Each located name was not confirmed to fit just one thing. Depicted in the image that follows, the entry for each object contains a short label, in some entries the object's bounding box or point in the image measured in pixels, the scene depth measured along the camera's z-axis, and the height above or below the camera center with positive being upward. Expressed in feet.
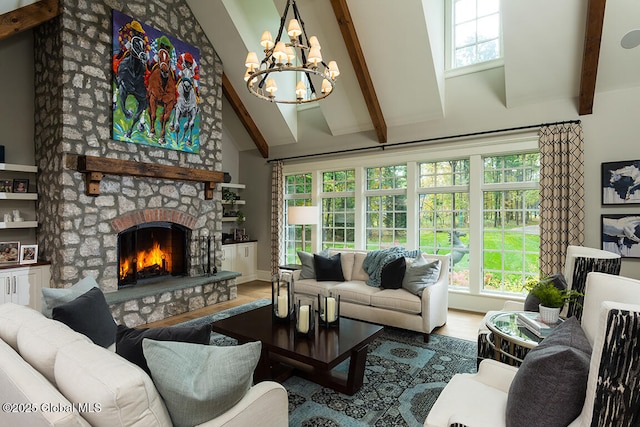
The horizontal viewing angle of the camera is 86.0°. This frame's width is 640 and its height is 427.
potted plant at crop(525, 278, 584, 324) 7.93 -2.10
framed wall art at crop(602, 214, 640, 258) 12.80 -0.93
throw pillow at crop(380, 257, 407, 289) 13.71 -2.50
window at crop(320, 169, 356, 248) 20.26 +0.22
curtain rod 14.40 +3.54
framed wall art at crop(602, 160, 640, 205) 12.82 +1.04
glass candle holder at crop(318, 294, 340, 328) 9.63 -2.80
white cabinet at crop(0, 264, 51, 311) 12.34 -2.59
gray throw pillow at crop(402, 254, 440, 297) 12.91 -2.47
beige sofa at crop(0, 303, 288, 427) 3.45 -1.89
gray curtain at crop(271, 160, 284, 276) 22.30 +0.01
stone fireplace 12.88 +1.42
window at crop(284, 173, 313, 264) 22.25 +0.66
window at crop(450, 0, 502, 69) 15.28 +8.20
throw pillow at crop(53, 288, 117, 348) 6.76 -2.13
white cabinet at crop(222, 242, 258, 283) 21.77 -3.10
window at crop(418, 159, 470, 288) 16.53 -0.05
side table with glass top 7.35 -2.74
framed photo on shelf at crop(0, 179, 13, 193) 13.50 +1.11
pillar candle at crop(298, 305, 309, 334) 8.92 -2.84
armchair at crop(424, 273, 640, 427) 3.51 -1.78
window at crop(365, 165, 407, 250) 18.30 +0.26
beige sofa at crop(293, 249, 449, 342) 12.44 -3.48
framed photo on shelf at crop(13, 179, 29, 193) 13.65 +1.15
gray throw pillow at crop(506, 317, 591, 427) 4.06 -2.17
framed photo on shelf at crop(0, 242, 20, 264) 12.93 -1.45
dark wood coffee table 8.07 -3.30
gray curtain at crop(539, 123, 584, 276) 13.52 +0.72
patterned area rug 7.69 -4.61
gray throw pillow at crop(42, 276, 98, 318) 7.55 -1.86
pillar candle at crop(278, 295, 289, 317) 9.95 -2.73
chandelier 8.76 +4.16
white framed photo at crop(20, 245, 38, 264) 13.12 -1.56
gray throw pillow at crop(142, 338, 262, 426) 4.15 -2.06
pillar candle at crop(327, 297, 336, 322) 9.65 -2.76
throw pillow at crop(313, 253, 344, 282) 15.60 -2.61
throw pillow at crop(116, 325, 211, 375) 4.84 -1.85
